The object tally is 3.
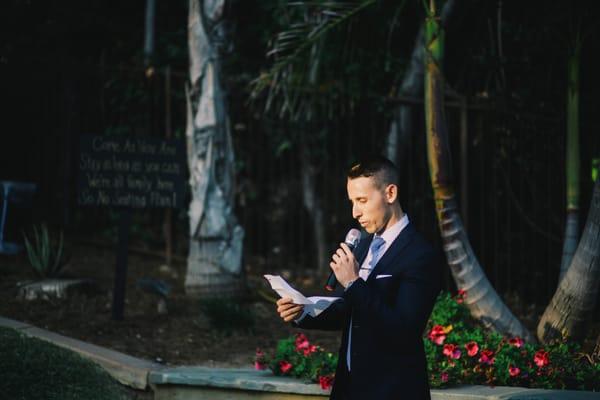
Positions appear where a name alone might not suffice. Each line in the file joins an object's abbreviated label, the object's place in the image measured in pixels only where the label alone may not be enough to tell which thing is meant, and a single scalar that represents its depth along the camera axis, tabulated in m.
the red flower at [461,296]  6.50
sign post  7.81
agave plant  8.66
